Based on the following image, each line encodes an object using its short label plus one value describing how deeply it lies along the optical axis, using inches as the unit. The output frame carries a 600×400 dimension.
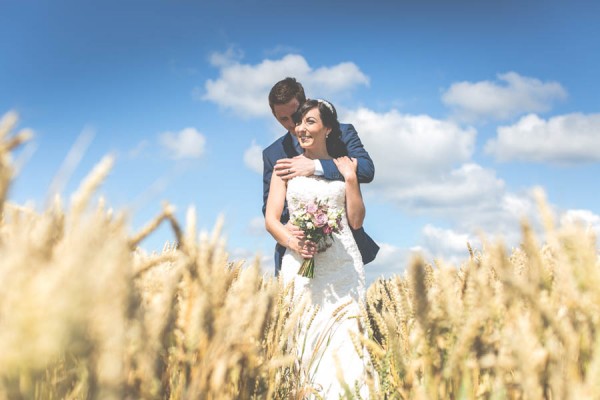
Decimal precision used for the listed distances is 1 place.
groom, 228.7
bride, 216.2
